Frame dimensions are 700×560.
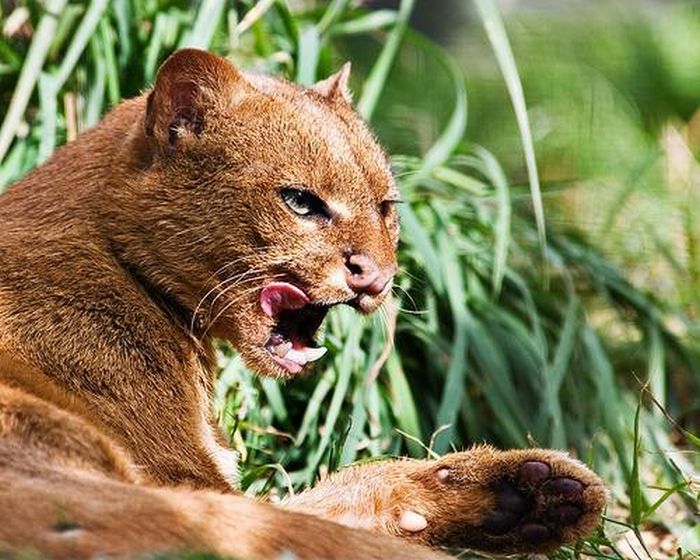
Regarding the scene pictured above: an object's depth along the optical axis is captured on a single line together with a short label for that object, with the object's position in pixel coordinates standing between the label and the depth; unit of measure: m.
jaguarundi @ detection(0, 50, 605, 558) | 6.96
